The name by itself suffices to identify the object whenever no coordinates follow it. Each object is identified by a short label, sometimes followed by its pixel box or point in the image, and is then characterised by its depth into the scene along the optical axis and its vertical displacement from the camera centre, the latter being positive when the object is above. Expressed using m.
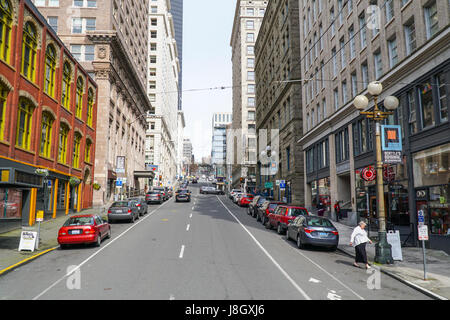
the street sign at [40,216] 14.30 -0.79
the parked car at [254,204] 28.43 -0.55
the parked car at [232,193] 50.53 +0.67
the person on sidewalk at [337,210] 27.22 -0.93
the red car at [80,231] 14.48 -1.43
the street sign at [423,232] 10.47 -1.01
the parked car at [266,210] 23.21 -0.82
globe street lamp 12.70 -0.03
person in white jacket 12.04 -1.58
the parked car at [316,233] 14.79 -1.50
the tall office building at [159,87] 79.94 +26.90
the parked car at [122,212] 23.78 -1.01
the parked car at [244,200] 40.50 -0.27
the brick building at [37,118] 19.67 +5.61
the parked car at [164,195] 46.81 +0.36
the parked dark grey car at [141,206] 27.82 -0.68
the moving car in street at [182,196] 44.69 +0.19
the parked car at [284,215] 19.27 -1.00
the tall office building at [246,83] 80.62 +27.19
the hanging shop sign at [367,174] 17.59 +1.22
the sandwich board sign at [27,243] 13.82 -1.82
